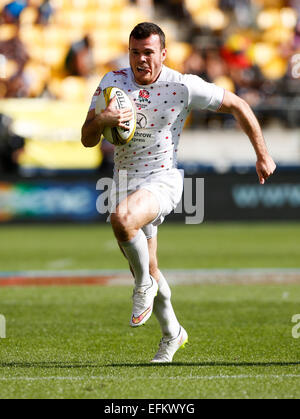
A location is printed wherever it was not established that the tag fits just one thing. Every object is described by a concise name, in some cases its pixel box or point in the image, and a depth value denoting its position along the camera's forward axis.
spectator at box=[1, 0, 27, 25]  20.73
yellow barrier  18.62
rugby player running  5.72
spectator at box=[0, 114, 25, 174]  18.30
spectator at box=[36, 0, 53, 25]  21.44
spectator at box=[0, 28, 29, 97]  20.09
